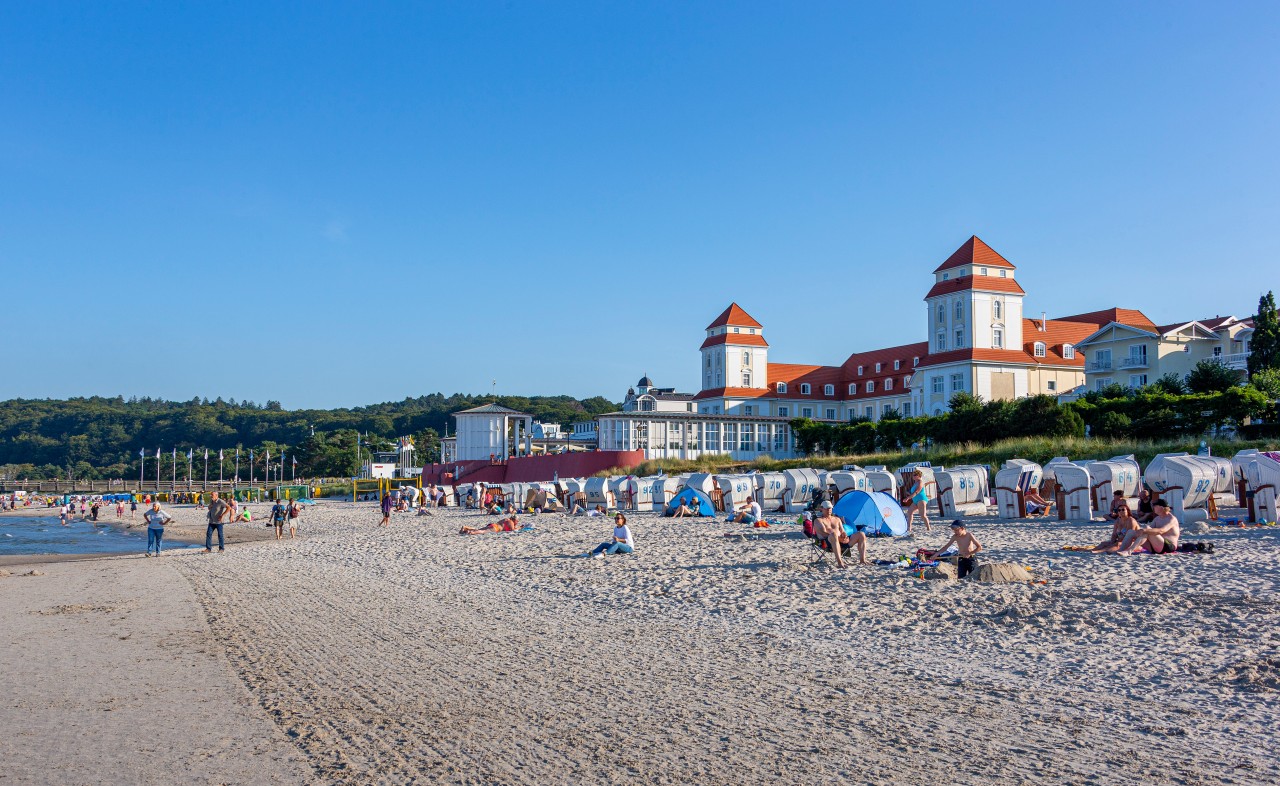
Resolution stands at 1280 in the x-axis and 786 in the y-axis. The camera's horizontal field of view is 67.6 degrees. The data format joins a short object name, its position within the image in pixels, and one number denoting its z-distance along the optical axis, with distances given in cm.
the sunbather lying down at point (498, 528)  2603
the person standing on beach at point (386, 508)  3359
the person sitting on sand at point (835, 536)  1396
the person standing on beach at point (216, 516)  2278
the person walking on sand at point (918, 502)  1969
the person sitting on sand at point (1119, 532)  1413
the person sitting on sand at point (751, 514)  2316
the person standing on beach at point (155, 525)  2223
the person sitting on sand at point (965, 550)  1227
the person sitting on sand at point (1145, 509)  1692
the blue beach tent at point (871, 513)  1780
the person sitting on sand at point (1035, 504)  2205
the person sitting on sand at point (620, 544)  1734
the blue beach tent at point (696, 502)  2759
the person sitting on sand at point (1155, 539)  1387
